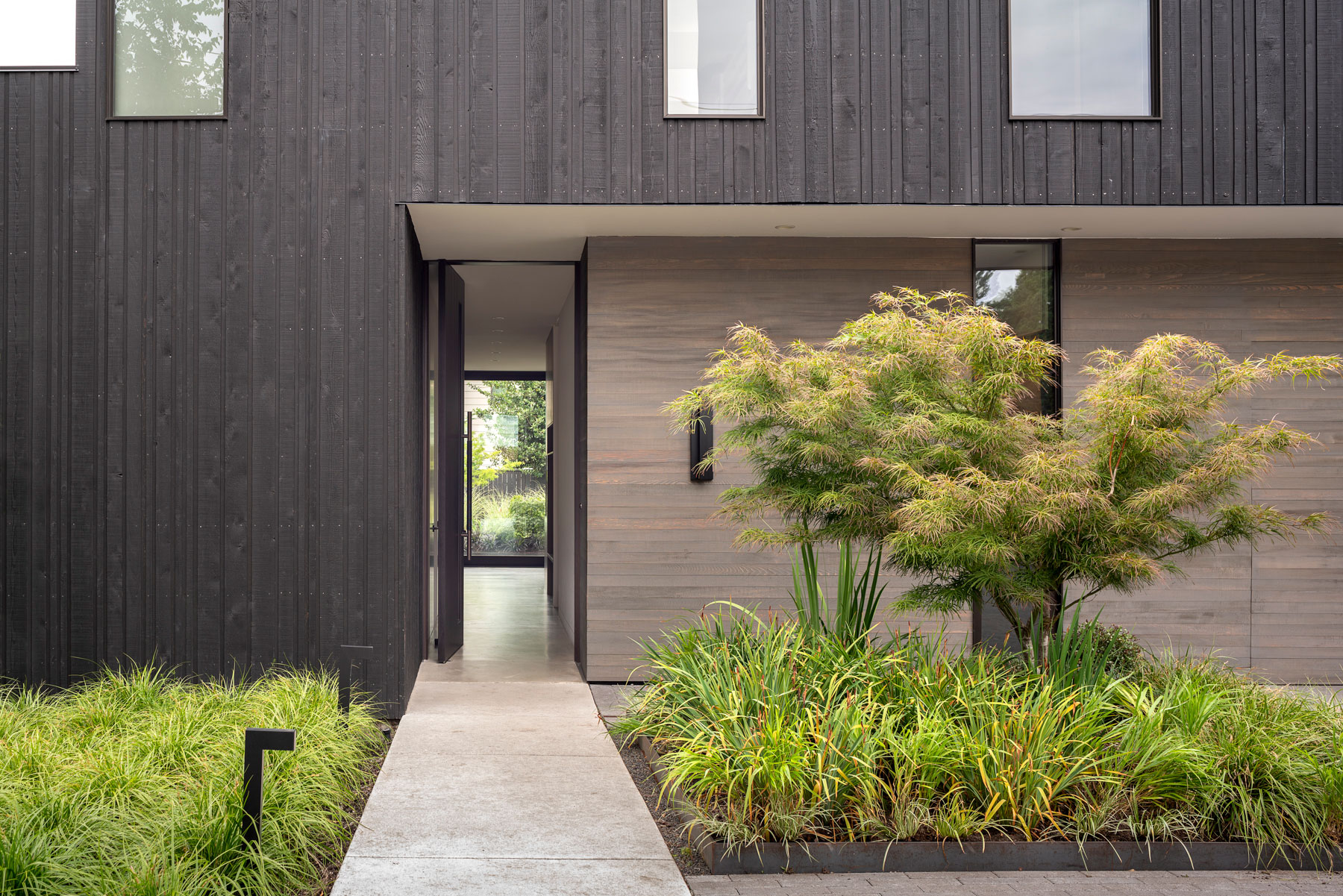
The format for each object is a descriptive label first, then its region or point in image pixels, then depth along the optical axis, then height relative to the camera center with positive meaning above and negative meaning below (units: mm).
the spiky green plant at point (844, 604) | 5047 -748
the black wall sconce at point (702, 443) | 6688 +93
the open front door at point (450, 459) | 7324 -9
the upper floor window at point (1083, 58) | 6266 +2461
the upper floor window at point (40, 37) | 5930 +2446
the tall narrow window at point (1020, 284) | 6969 +1178
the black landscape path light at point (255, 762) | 3145 -957
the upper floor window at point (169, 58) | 5945 +2336
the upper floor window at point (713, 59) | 6164 +2415
